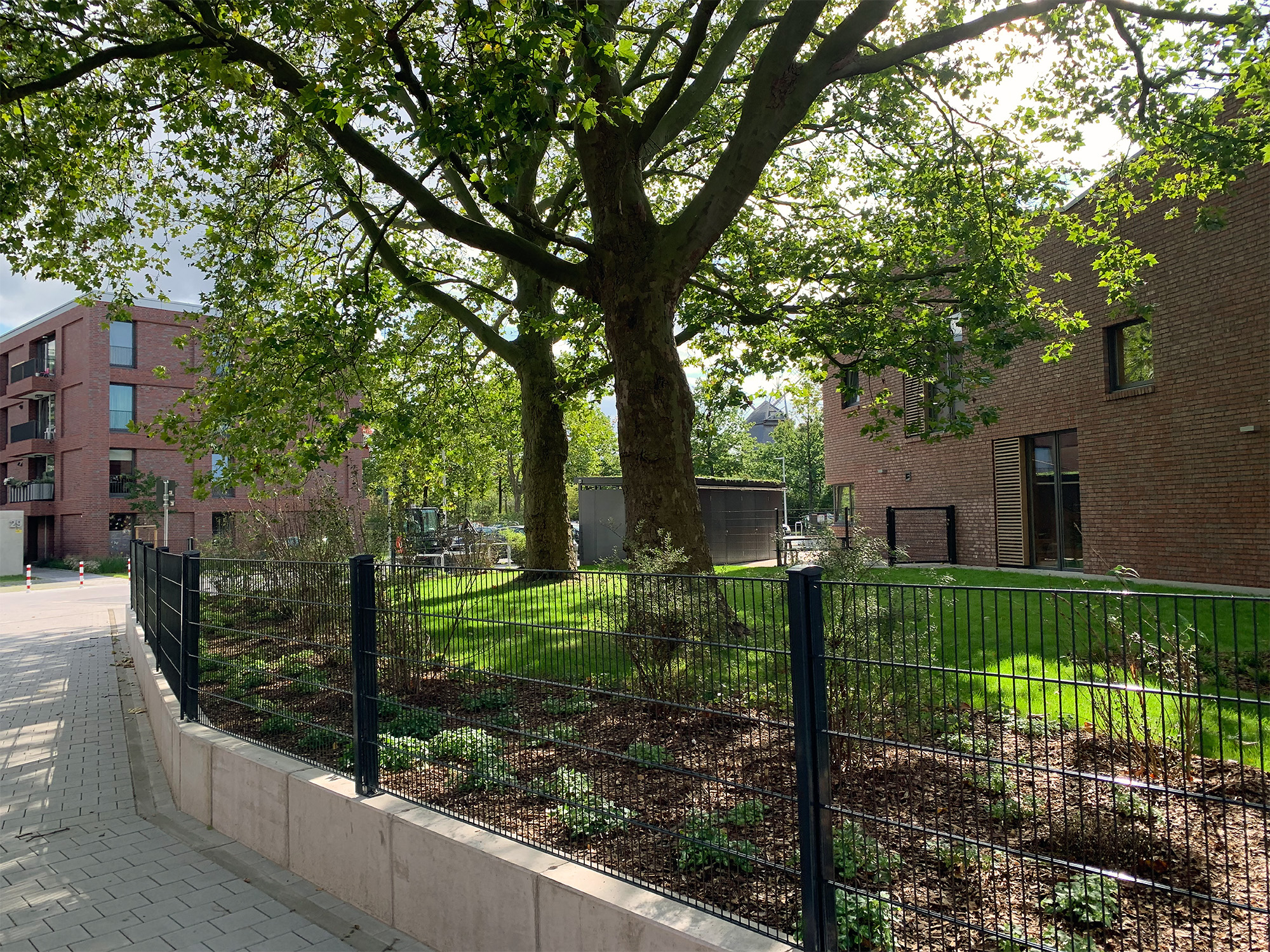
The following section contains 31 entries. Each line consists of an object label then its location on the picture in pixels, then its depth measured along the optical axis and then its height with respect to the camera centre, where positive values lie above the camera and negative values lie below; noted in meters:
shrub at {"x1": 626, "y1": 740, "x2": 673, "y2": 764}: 3.43 -0.94
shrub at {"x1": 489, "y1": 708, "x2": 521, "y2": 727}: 4.04 -0.92
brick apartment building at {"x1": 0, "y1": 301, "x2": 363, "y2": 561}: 40.53 +4.63
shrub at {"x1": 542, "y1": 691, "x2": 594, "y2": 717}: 3.70 -0.80
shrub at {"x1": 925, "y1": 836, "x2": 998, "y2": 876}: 2.71 -1.23
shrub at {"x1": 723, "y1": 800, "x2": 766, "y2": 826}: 3.45 -1.22
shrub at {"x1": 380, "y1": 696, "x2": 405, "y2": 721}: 4.57 -1.06
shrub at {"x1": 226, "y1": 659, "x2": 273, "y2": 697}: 5.96 -1.05
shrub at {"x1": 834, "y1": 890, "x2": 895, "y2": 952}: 2.79 -1.33
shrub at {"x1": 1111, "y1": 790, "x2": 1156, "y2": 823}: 2.83 -1.06
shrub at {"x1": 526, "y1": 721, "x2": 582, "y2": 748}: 3.84 -0.95
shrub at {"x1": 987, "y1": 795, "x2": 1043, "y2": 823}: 2.58 -1.13
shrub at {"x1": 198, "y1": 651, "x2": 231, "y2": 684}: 6.49 -1.12
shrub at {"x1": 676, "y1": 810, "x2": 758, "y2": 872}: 3.18 -1.23
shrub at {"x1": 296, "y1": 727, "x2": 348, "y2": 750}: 5.43 -1.36
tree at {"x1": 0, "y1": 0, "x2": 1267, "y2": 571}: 6.95 +4.06
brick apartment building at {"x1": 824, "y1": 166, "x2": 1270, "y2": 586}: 13.94 +1.39
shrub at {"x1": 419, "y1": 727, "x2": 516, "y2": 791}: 4.04 -1.15
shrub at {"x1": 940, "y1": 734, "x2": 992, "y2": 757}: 2.62 -0.72
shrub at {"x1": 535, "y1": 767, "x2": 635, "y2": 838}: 3.51 -1.17
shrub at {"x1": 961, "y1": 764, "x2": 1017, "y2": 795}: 3.16 -1.11
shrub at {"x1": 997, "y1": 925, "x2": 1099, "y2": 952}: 2.39 -1.28
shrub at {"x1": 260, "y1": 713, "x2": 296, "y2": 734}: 5.89 -1.35
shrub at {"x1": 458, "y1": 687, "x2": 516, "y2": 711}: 4.09 -0.85
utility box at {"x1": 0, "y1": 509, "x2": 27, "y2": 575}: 36.09 -0.50
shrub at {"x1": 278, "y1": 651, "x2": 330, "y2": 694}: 5.36 -0.96
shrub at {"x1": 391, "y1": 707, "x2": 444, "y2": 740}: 4.91 -1.14
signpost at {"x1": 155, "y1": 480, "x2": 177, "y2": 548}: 23.94 +1.01
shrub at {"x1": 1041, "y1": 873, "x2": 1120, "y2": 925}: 2.78 -1.28
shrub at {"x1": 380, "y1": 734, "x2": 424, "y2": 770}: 4.61 -1.24
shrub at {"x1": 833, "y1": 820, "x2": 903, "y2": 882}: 2.99 -1.20
